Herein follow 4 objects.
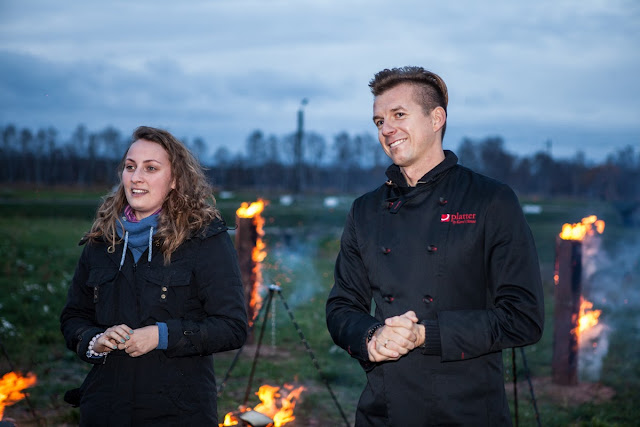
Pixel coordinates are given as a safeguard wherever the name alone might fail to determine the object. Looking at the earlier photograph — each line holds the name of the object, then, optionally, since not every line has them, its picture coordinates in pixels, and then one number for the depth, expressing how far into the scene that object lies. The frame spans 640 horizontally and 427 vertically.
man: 2.45
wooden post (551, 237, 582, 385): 6.72
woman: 2.87
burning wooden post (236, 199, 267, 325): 7.78
